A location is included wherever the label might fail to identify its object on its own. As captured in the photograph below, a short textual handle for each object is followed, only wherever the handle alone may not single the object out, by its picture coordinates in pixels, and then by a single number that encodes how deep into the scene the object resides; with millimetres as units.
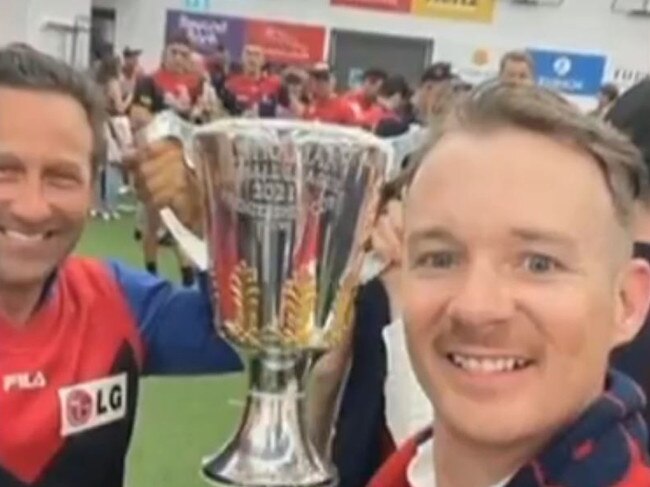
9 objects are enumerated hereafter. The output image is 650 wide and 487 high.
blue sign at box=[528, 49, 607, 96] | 16391
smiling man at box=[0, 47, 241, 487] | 1557
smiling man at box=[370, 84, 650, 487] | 958
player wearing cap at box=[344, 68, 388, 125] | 9820
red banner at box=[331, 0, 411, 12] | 17484
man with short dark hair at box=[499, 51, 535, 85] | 3903
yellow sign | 17031
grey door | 17500
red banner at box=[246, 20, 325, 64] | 17219
